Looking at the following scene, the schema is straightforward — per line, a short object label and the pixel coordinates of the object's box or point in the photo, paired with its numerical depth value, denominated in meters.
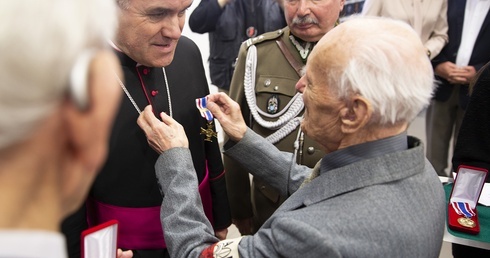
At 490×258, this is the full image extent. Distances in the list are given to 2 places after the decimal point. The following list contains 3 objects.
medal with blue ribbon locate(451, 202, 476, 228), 1.42
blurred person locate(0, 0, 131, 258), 0.40
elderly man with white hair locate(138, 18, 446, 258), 0.89
